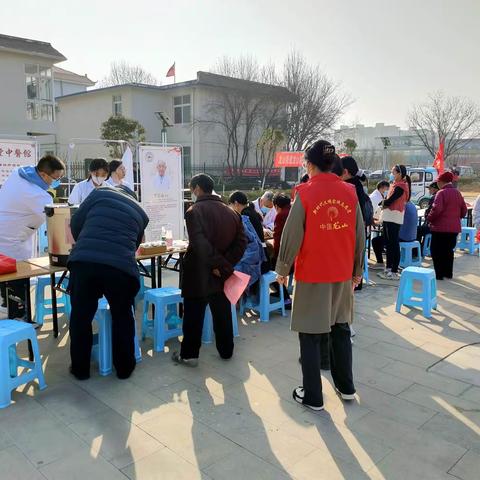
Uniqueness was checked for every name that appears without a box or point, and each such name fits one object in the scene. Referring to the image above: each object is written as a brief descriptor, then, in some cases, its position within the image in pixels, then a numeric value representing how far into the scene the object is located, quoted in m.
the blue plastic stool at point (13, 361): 2.98
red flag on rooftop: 23.31
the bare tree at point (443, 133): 30.08
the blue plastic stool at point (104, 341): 3.49
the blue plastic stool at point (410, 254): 7.45
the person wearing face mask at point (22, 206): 4.08
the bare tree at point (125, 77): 35.88
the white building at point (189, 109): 23.69
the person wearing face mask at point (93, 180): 5.56
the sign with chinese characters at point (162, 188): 6.58
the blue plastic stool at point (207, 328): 4.25
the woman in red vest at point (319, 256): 2.82
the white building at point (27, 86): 17.27
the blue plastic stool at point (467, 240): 9.16
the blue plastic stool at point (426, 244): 8.57
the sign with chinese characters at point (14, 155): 6.50
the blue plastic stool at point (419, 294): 5.10
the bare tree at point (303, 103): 25.48
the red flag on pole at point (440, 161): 12.45
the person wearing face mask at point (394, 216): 6.66
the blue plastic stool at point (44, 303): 4.68
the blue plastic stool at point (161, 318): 4.01
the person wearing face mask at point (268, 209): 6.60
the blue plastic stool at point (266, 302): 4.91
